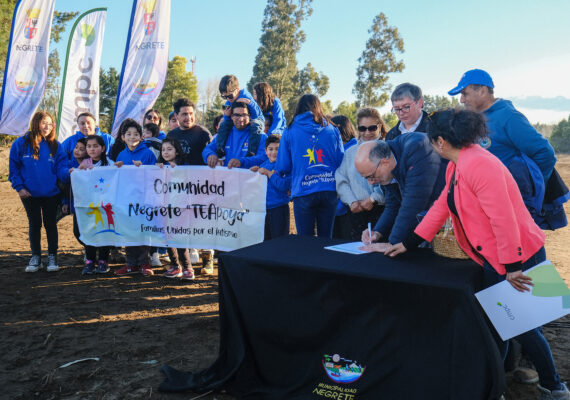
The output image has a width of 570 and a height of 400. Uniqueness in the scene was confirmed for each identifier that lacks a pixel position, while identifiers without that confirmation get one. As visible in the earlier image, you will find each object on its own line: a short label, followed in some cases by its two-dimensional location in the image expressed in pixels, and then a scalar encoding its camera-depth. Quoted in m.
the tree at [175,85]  41.34
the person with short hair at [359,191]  4.10
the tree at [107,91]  37.44
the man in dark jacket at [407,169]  2.88
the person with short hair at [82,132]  6.11
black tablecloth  2.20
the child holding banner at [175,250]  5.48
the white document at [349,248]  2.87
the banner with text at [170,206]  5.18
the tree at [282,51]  44.09
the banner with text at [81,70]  13.03
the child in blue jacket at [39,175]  5.70
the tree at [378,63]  43.81
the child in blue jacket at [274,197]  4.95
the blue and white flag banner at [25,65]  13.70
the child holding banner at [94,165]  5.78
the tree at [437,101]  92.91
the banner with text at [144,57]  11.33
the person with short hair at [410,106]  3.72
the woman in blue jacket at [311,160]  4.34
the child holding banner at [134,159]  5.66
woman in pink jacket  2.21
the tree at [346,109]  54.75
